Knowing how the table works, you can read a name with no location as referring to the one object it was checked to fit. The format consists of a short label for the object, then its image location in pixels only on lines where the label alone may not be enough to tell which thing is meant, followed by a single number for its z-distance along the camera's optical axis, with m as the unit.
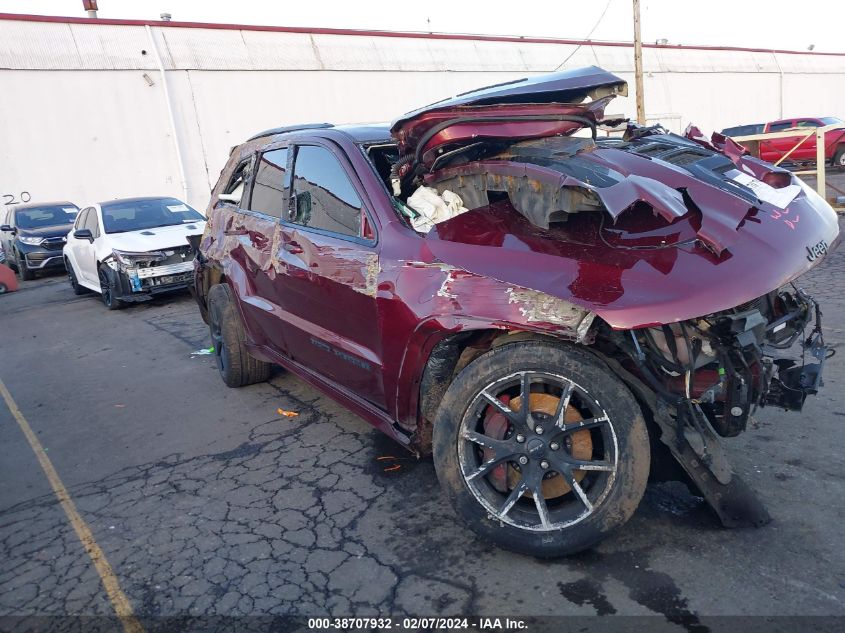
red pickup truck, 20.62
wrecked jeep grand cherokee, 2.62
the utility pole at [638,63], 23.91
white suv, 9.41
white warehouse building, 19.19
